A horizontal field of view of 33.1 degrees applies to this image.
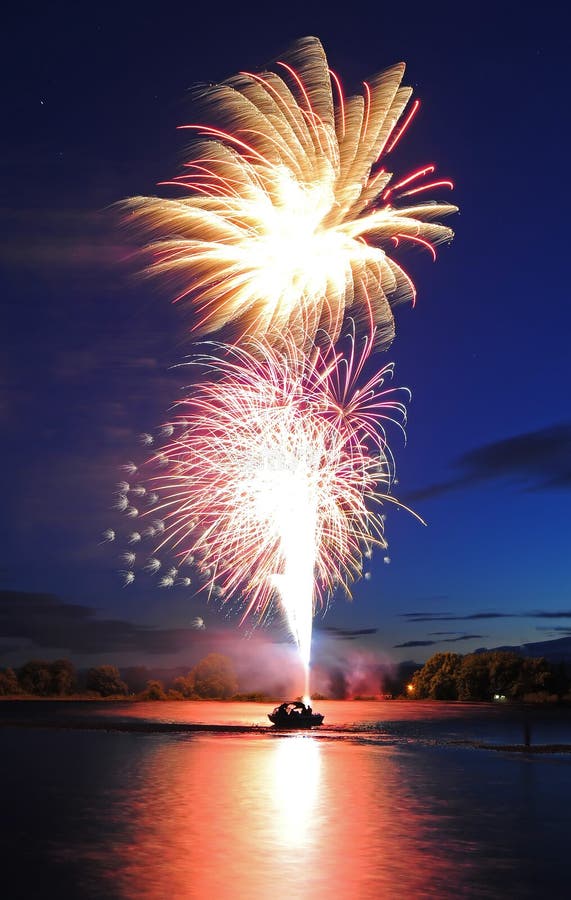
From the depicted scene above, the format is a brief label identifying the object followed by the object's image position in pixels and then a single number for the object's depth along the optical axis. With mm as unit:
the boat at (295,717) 77219
